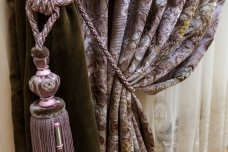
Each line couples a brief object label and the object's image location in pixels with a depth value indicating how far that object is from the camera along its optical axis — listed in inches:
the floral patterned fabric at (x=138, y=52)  39.4
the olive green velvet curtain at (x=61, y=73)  33.9
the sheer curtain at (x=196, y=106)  53.1
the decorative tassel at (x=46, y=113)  31.2
